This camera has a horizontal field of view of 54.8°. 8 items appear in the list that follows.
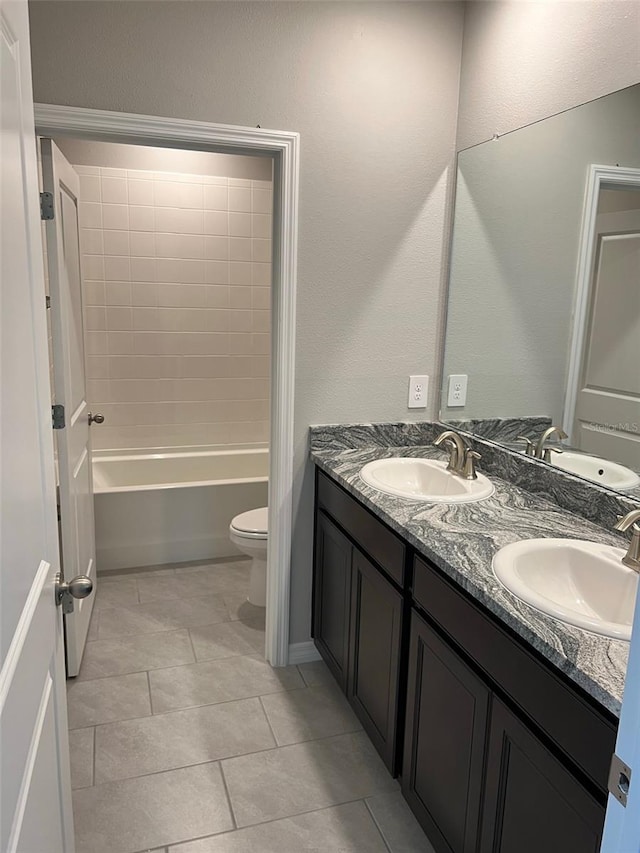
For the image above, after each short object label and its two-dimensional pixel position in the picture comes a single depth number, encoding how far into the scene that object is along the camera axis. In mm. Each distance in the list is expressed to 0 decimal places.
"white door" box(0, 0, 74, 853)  813
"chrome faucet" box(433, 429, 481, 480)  2094
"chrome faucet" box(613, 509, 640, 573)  1356
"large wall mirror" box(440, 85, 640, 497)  1657
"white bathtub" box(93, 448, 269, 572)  3350
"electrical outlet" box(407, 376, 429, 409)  2496
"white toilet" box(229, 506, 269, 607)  2932
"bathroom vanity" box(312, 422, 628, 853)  1078
